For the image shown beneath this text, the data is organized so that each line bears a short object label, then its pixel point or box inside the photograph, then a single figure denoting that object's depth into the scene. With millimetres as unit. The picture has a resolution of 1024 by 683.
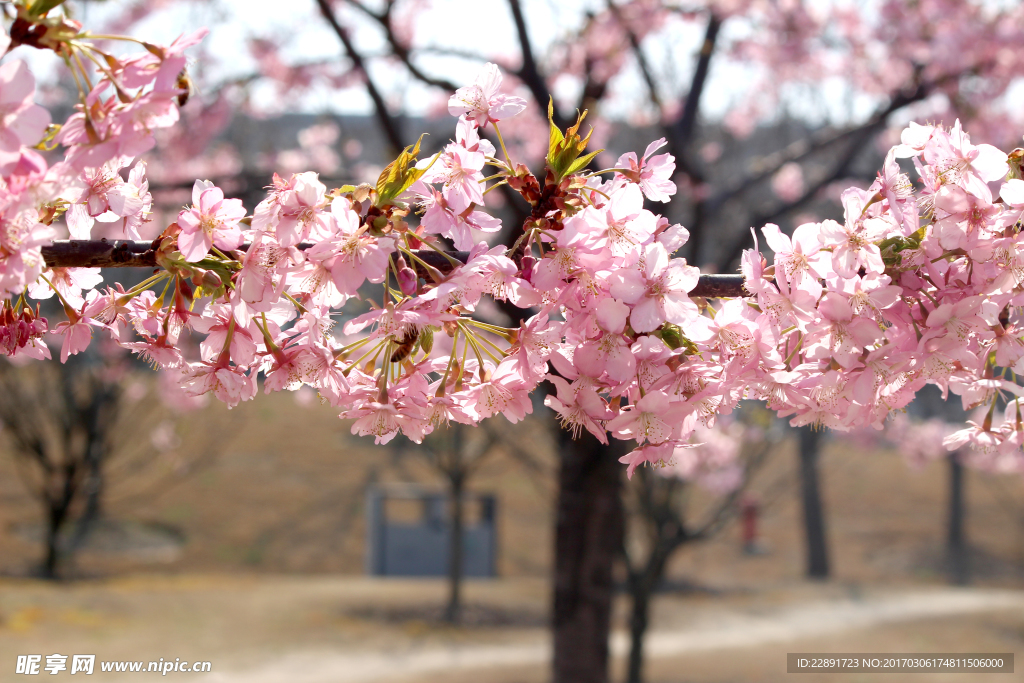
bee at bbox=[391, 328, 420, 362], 985
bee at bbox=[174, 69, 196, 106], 955
